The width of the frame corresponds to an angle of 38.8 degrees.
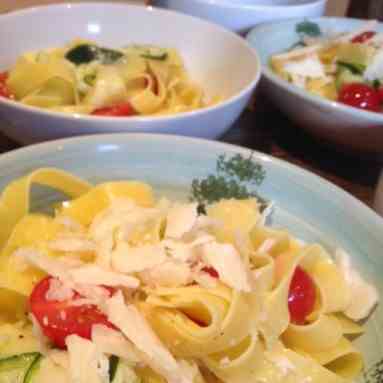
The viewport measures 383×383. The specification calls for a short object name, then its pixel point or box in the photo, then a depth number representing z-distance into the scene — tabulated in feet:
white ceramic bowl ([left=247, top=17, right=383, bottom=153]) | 1.01
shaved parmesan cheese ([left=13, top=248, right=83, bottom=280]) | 0.65
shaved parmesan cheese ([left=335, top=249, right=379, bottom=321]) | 0.73
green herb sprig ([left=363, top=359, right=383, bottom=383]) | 0.65
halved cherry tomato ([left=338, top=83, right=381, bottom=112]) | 1.14
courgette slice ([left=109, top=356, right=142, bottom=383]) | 0.60
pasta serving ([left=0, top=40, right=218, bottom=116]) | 1.07
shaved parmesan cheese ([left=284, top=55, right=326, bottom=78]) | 1.26
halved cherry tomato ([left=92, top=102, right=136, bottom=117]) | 1.03
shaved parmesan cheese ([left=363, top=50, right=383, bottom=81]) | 1.26
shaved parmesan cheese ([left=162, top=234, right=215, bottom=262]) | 0.68
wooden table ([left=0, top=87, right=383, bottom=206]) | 1.03
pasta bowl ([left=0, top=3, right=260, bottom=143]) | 0.96
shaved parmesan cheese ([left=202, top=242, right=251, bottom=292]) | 0.66
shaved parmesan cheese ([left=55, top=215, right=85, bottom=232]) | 0.75
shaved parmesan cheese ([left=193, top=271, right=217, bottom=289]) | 0.68
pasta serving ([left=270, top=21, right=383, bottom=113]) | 1.17
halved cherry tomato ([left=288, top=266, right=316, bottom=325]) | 0.75
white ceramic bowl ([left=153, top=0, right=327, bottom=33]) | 1.35
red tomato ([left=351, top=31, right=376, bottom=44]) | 1.37
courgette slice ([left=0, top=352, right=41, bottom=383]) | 0.59
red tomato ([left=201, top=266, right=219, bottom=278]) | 0.69
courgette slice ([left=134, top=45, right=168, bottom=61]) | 1.22
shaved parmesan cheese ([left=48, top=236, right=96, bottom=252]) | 0.69
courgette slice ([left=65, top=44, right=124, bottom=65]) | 1.16
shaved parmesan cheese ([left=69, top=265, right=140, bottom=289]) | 0.64
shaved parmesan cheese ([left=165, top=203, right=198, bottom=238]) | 0.70
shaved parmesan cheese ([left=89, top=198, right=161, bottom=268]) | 0.69
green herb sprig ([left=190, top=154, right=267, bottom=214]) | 0.86
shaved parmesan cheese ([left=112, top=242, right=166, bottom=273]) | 0.66
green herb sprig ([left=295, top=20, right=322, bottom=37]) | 1.45
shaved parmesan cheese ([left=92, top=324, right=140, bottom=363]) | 0.60
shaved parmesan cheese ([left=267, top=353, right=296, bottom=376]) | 0.67
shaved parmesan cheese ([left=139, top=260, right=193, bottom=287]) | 0.67
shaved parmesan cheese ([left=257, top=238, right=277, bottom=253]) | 0.77
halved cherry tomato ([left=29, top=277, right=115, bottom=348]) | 0.62
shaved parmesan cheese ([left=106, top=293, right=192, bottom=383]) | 0.60
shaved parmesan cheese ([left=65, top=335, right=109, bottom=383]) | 0.59
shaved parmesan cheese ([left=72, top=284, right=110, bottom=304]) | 0.63
